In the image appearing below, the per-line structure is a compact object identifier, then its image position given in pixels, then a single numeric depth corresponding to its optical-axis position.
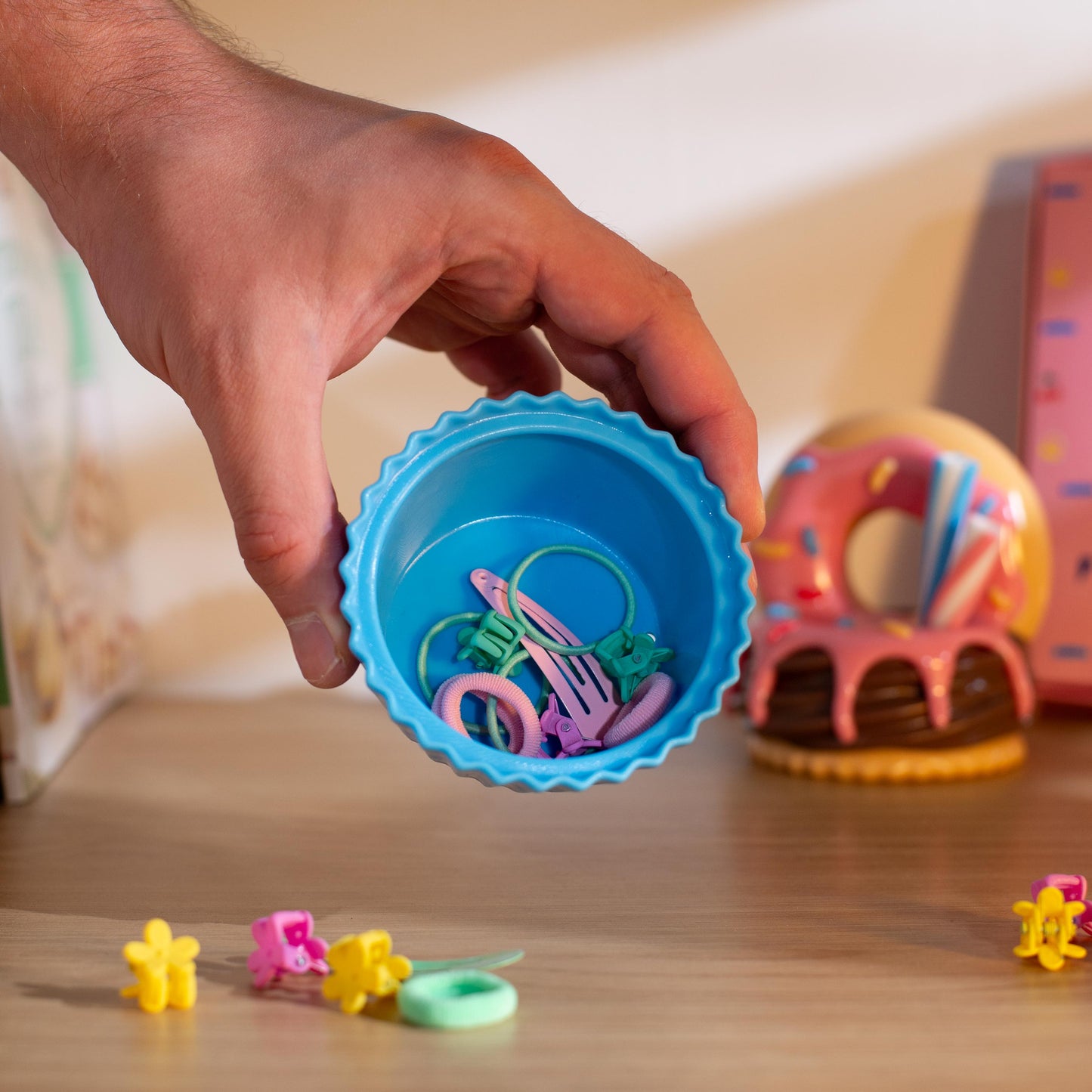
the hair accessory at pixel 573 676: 0.66
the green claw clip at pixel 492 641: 0.66
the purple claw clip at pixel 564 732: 0.63
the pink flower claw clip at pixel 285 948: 0.56
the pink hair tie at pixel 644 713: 0.61
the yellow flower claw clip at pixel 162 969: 0.54
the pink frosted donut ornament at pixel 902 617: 0.93
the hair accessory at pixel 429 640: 0.65
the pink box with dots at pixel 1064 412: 1.10
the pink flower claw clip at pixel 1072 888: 0.60
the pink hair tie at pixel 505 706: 0.62
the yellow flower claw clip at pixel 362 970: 0.54
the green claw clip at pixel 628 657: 0.66
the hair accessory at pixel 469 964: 0.57
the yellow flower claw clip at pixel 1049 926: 0.59
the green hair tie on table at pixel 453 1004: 0.52
